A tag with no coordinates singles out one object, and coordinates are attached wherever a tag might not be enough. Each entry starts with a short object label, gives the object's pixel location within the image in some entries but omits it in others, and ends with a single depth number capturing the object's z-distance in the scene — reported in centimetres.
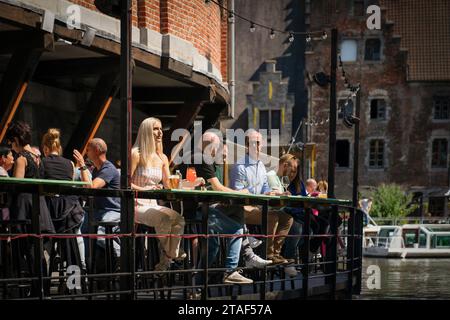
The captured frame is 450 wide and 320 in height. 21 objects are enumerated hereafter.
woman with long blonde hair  1074
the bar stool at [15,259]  912
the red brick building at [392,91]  6738
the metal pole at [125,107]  1008
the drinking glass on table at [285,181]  1475
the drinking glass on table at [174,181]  1171
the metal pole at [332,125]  1728
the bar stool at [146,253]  1094
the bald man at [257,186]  1313
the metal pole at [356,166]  2417
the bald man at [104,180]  1156
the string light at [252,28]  2210
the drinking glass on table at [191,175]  1255
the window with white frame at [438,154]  6765
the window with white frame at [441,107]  6733
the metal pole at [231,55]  2995
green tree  6047
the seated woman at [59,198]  1079
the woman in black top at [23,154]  1070
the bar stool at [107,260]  1027
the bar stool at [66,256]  1016
